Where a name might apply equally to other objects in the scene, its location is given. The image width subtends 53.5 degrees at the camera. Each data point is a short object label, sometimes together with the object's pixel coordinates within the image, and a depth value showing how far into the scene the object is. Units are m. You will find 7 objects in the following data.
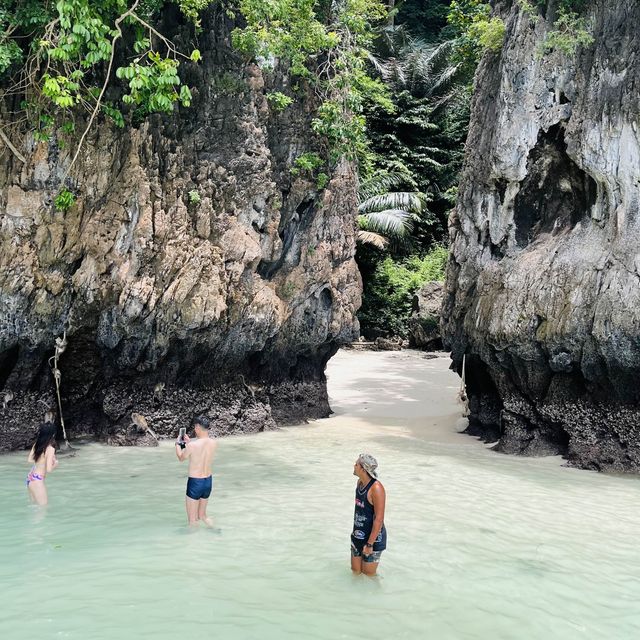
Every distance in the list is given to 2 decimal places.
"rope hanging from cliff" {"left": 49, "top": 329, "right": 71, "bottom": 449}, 10.98
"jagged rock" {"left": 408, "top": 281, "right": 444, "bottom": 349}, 28.11
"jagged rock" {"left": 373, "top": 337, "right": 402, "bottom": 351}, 28.77
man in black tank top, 5.63
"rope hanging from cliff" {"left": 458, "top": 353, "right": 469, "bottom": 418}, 14.67
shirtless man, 7.19
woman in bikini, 7.59
